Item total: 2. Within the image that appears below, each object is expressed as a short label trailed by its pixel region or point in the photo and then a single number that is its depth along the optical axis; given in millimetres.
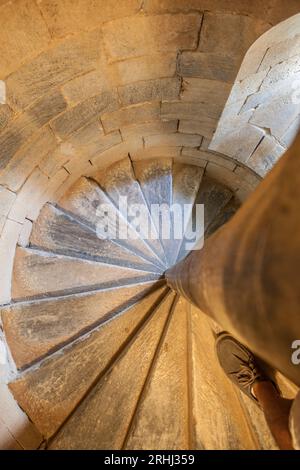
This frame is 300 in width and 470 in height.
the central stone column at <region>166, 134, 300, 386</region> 615
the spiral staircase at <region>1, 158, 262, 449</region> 2842
